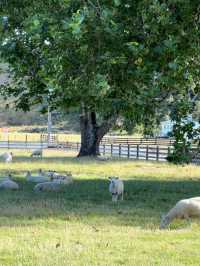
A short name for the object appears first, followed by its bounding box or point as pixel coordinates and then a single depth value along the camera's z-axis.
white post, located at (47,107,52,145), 69.01
